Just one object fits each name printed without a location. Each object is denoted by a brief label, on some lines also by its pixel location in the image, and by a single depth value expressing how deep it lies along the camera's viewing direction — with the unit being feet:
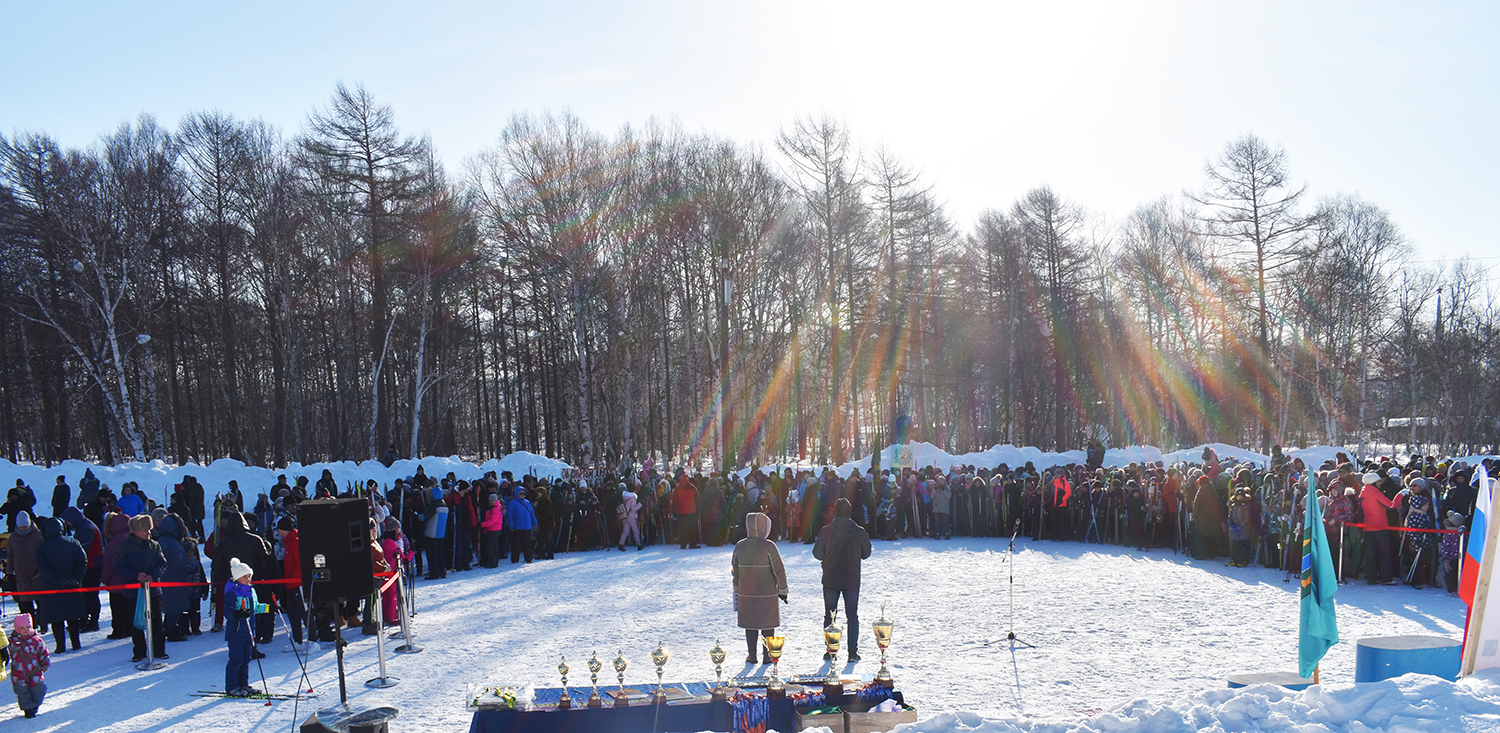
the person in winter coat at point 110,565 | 34.06
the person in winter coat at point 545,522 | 56.03
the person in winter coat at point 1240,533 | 47.14
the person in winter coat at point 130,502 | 51.55
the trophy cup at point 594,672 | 21.82
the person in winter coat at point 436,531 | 49.42
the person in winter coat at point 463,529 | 52.24
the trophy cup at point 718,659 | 22.02
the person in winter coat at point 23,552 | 33.37
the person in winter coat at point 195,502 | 59.88
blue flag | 20.86
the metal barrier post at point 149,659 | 30.78
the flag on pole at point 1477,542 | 20.72
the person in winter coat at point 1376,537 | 40.37
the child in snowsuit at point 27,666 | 24.66
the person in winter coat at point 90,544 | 37.35
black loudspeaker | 25.44
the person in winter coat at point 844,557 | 29.30
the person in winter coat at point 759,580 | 27.69
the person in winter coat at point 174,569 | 33.50
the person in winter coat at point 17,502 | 53.01
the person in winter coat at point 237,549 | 33.63
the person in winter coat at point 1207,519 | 49.14
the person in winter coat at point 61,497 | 57.16
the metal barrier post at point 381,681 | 27.52
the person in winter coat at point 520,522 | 53.93
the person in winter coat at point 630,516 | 59.93
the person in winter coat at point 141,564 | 31.86
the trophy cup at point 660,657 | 22.45
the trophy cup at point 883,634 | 23.16
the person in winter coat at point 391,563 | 34.99
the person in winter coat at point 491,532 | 52.11
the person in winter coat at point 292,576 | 35.04
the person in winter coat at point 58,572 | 32.71
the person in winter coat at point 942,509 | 61.77
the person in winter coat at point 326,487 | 62.84
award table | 21.50
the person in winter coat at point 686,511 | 60.59
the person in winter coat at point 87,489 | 60.44
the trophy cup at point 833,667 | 21.88
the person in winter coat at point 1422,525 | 39.52
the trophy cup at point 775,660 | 22.09
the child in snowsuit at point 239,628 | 26.66
